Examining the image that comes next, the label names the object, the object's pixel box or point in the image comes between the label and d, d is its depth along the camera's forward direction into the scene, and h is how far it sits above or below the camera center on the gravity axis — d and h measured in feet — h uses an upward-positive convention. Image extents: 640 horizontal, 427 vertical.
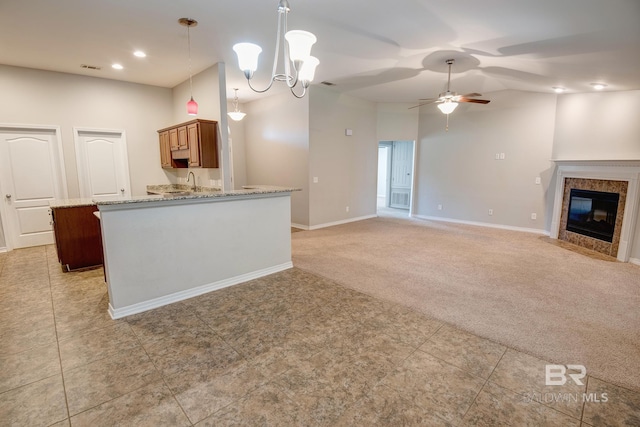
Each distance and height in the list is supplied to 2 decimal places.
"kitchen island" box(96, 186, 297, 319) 8.70 -2.40
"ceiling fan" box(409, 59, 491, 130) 14.66 +3.61
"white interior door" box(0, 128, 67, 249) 15.21 -0.49
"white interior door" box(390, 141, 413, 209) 29.27 -0.19
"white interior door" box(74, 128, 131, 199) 16.98 +0.55
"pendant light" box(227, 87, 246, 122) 19.39 +3.77
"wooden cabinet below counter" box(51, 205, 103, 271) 12.23 -2.72
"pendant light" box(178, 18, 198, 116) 10.02 +5.13
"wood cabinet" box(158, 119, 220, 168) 14.44 +1.53
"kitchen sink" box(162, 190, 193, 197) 19.23 -1.24
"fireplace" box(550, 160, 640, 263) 13.88 -1.72
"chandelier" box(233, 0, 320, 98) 6.74 +2.94
